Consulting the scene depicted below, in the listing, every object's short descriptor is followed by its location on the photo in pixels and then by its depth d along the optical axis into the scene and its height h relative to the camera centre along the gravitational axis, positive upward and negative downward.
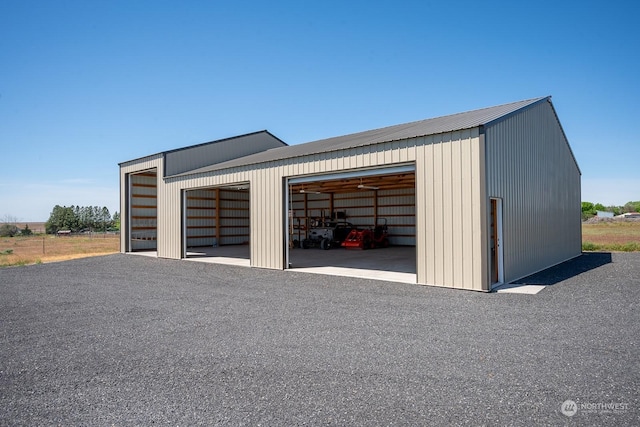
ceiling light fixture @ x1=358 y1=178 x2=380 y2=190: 20.59 +2.04
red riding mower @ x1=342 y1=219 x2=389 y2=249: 20.72 -0.71
